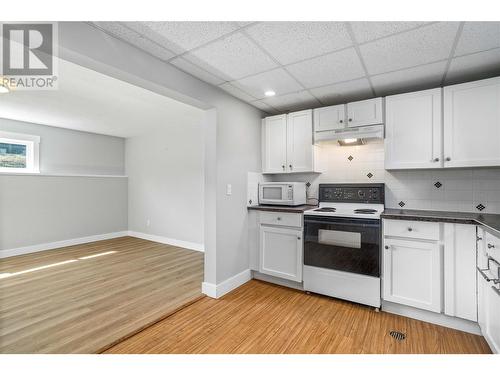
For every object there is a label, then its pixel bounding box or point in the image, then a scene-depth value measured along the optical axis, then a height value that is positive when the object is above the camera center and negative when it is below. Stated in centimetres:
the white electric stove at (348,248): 234 -62
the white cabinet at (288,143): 306 +60
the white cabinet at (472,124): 212 +59
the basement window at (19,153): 429 +65
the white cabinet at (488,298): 153 -77
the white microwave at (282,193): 299 -7
